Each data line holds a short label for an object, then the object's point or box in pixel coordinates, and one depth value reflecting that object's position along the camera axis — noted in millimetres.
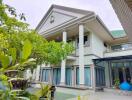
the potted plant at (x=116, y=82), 15861
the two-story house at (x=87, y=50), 14852
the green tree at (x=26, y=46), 879
